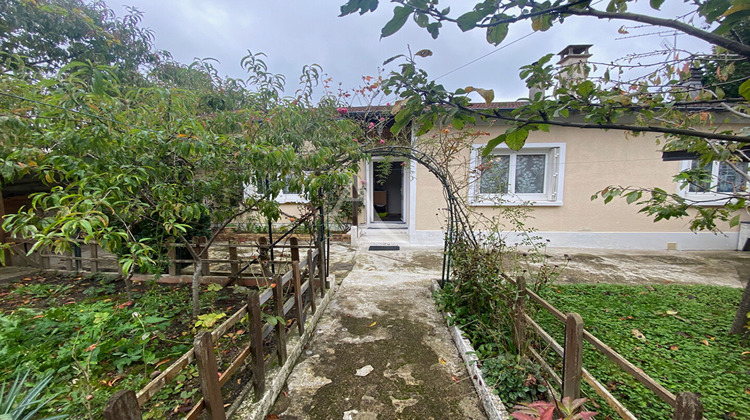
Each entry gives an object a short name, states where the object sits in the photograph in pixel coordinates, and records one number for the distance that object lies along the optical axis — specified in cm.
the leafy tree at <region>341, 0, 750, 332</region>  77
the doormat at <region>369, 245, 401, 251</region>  629
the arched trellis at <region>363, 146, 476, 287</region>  300
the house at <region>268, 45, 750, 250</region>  606
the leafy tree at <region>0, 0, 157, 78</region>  424
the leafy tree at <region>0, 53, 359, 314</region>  148
